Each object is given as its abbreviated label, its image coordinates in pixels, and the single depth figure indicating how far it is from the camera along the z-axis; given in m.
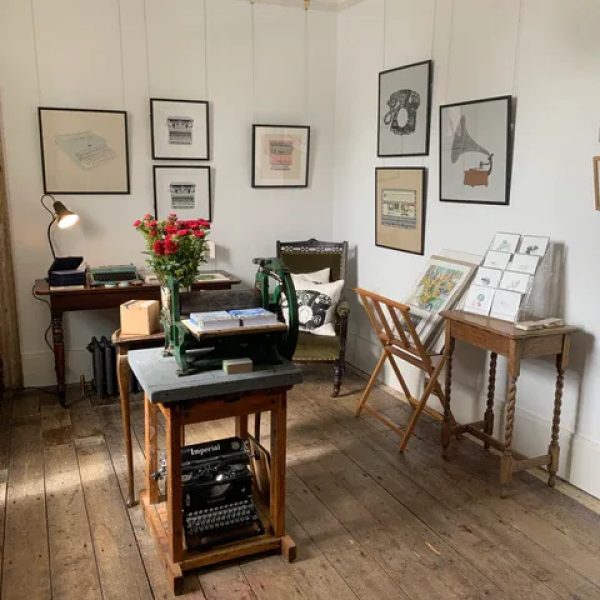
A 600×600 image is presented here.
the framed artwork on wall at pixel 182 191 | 4.84
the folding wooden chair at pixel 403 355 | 3.52
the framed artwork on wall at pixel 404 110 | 4.16
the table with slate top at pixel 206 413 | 2.39
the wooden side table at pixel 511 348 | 3.05
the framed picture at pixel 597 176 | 2.98
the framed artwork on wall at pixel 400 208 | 4.31
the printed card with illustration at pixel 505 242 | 3.40
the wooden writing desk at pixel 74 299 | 4.18
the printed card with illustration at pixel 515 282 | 3.20
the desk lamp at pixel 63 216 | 4.31
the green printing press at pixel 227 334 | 2.50
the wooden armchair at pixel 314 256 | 5.09
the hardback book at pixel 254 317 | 2.49
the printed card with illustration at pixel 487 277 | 3.37
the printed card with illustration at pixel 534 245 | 3.23
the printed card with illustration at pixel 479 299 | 3.38
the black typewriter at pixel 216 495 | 2.61
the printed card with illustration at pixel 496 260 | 3.38
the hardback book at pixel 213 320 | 2.42
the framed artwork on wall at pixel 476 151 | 3.53
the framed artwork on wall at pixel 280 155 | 5.11
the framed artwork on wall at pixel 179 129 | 4.75
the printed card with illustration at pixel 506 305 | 3.20
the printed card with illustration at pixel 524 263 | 3.21
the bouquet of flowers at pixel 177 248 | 2.59
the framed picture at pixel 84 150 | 4.47
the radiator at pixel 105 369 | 4.46
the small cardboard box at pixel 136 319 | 2.97
